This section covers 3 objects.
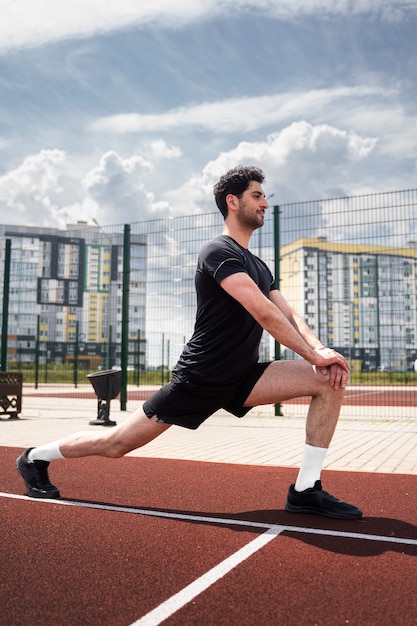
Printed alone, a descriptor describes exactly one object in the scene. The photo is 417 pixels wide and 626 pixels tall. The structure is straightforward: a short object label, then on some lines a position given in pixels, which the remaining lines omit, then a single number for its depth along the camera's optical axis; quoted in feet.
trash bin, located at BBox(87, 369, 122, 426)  34.24
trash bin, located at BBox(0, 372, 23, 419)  38.06
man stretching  11.11
